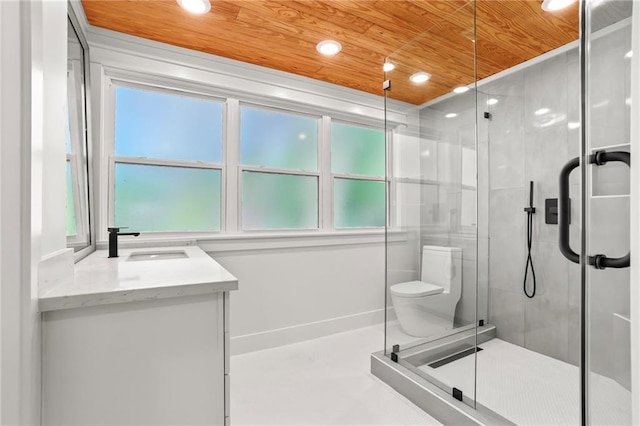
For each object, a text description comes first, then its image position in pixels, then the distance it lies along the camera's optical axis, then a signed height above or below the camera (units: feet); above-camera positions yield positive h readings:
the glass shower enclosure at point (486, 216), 6.33 -0.12
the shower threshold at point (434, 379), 5.19 -3.39
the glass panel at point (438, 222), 7.13 -0.26
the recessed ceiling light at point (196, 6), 5.78 +3.94
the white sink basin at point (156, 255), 6.43 -0.94
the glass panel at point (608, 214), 2.77 -0.02
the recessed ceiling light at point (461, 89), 7.41 +2.96
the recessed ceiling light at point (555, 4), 6.01 +4.10
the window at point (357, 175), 10.25 +1.23
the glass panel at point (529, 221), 7.02 -0.25
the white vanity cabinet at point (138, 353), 2.90 -1.46
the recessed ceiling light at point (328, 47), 7.28 +3.98
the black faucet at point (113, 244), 5.82 -0.63
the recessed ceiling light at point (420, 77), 7.73 +3.41
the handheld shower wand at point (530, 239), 7.84 -0.71
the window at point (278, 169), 8.71 +1.23
